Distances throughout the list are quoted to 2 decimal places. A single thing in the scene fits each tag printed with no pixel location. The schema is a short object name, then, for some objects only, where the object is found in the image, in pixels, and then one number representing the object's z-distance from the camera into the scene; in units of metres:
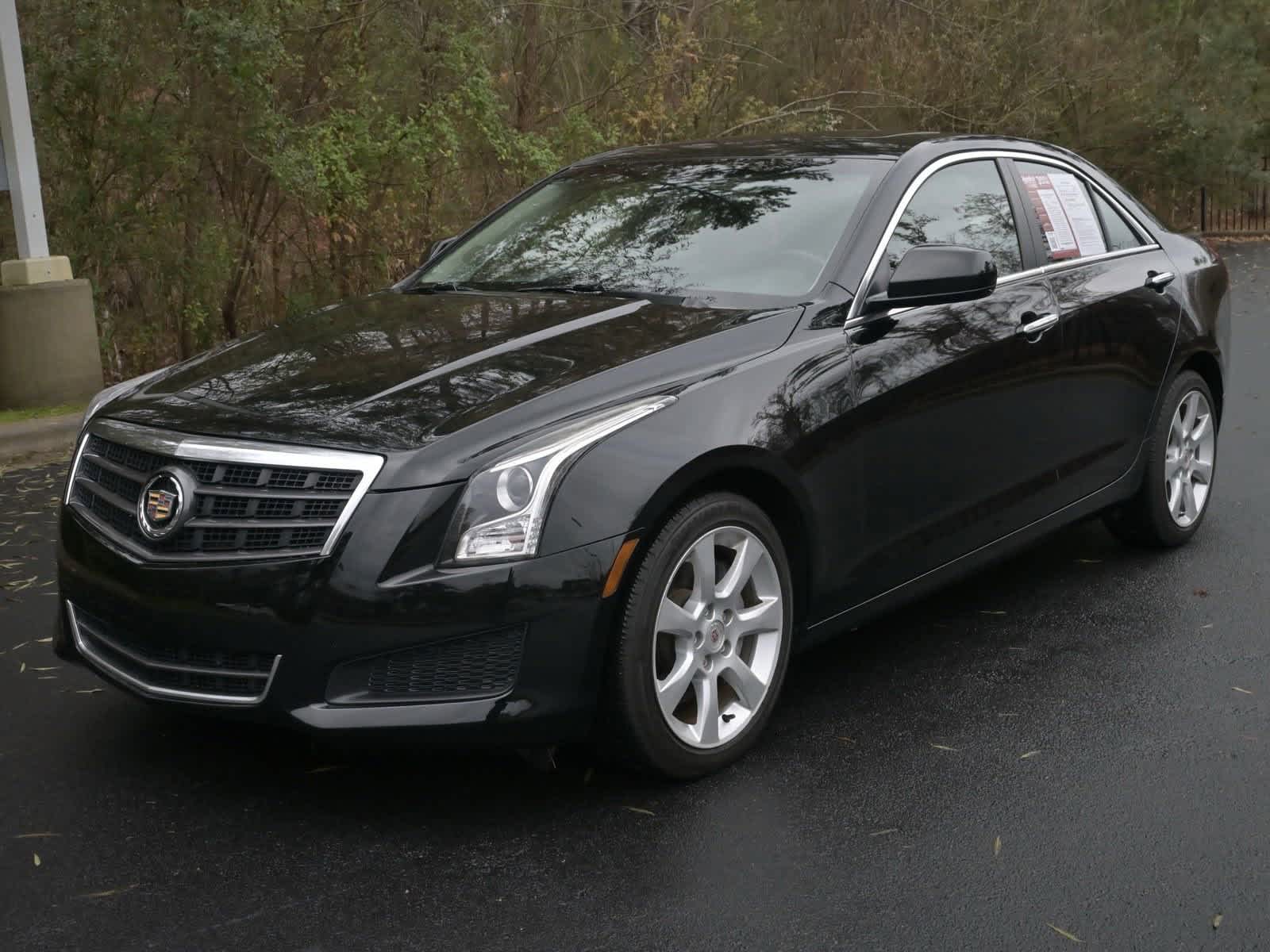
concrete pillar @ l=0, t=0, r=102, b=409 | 9.64
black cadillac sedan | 3.46
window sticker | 5.44
